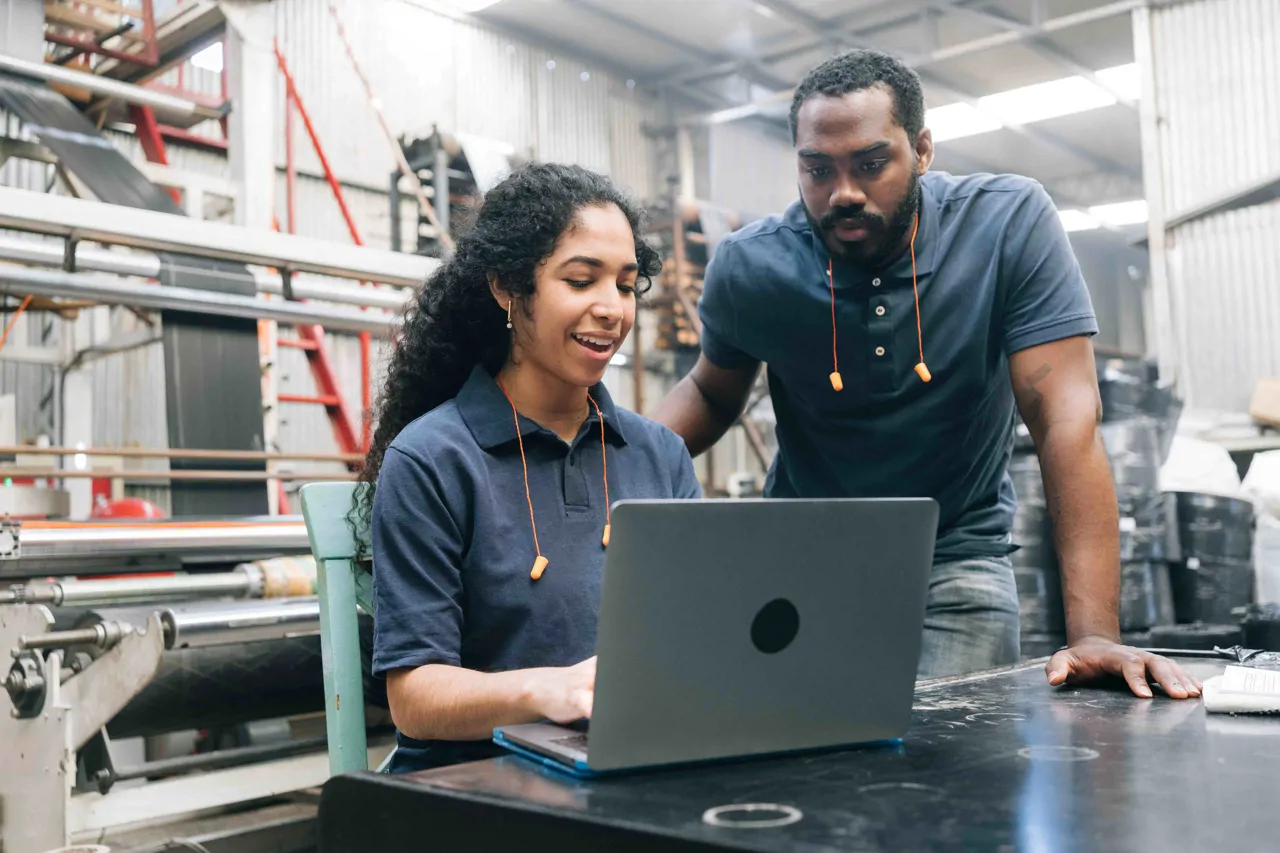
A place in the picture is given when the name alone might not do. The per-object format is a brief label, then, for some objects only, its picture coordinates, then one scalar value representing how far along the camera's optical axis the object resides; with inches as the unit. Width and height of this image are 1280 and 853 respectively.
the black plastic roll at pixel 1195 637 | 142.5
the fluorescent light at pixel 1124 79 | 336.5
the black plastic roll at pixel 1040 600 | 158.4
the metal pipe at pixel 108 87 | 140.9
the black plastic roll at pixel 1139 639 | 147.6
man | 67.7
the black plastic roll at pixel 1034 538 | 162.1
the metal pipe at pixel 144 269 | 107.0
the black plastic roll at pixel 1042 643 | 157.8
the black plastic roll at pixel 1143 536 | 164.4
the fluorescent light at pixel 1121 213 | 453.6
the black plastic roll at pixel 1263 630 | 121.0
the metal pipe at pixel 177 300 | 111.1
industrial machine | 85.7
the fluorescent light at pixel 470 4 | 317.1
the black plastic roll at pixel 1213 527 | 167.6
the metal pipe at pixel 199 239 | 94.1
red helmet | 177.8
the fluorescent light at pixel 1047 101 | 351.6
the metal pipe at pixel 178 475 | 126.8
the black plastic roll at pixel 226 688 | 98.9
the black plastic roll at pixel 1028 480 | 164.4
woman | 46.5
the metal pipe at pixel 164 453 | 124.3
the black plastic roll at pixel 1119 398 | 179.6
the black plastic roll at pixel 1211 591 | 166.4
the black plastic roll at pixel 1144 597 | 162.1
